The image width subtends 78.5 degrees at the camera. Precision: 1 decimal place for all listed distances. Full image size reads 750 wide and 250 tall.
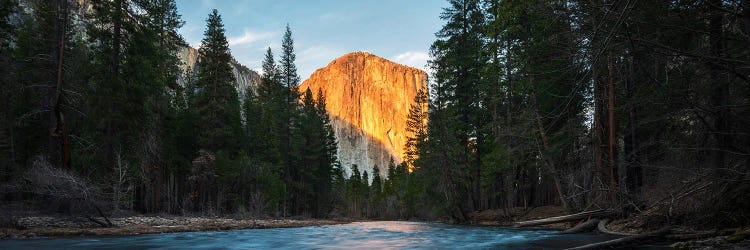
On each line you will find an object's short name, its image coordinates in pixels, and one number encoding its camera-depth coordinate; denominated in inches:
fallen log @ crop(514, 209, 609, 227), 568.1
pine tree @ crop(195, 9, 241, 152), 1235.2
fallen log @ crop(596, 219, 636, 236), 449.3
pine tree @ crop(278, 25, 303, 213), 1738.4
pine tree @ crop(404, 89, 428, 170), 1833.2
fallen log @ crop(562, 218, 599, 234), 554.3
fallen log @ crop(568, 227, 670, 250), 325.4
